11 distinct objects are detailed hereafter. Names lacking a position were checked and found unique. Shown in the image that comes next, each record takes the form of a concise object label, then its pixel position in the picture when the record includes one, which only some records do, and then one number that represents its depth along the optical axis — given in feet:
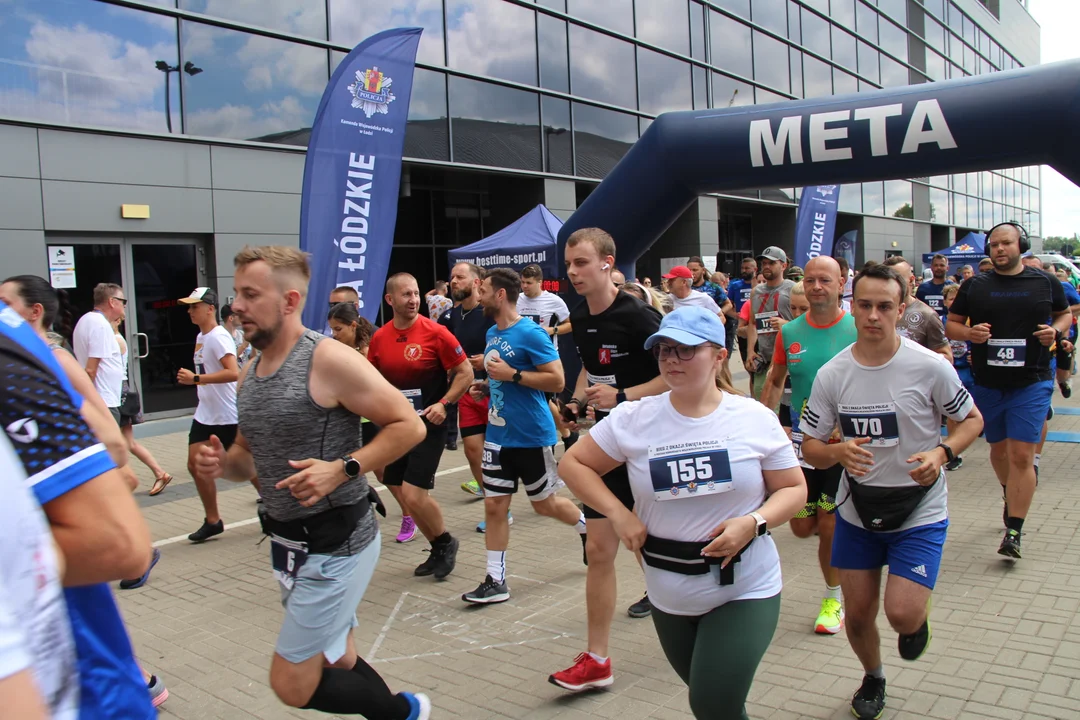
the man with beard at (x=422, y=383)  18.06
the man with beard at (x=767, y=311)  26.11
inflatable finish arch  17.51
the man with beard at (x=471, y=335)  22.03
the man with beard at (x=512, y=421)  16.69
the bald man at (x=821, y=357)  14.74
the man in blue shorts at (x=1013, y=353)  17.98
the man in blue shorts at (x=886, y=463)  10.84
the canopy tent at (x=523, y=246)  41.27
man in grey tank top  9.39
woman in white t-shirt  8.44
